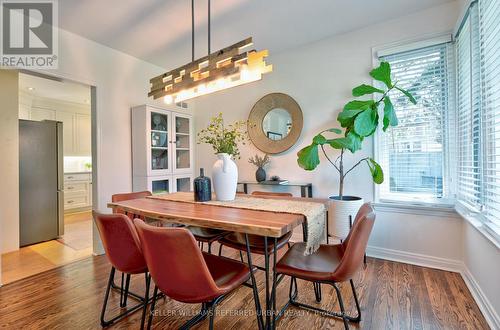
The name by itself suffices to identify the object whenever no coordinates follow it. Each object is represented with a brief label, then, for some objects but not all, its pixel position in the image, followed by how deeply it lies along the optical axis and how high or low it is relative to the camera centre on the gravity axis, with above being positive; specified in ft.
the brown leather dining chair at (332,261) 4.64 -2.11
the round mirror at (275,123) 11.19 +1.93
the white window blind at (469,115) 6.54 +1.36
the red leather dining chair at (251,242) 6.30 -2.07
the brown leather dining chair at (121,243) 5.10 -1.63
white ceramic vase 6.57 -0.35
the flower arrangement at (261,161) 11.88 +0.17
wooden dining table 4.30 -1.04
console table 10.42 -0.89
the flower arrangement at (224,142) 6.55 +0.60
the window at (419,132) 8.41 +1.10
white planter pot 8.38 -1.73
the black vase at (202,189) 6.81 -0.66
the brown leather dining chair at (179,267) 3.90 -1.66
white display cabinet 11.19 +0.80
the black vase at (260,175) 11.59 -0.49
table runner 5.01 -0.99
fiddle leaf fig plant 8.14 +1.35
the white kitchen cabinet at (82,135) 18.80 +2.39
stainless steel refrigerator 11.17 -0.68
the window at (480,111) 5.50 +1.32
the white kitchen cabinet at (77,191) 17.22 -1.80
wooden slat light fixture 5.61 +2.24
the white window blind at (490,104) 5.39 +1.33
